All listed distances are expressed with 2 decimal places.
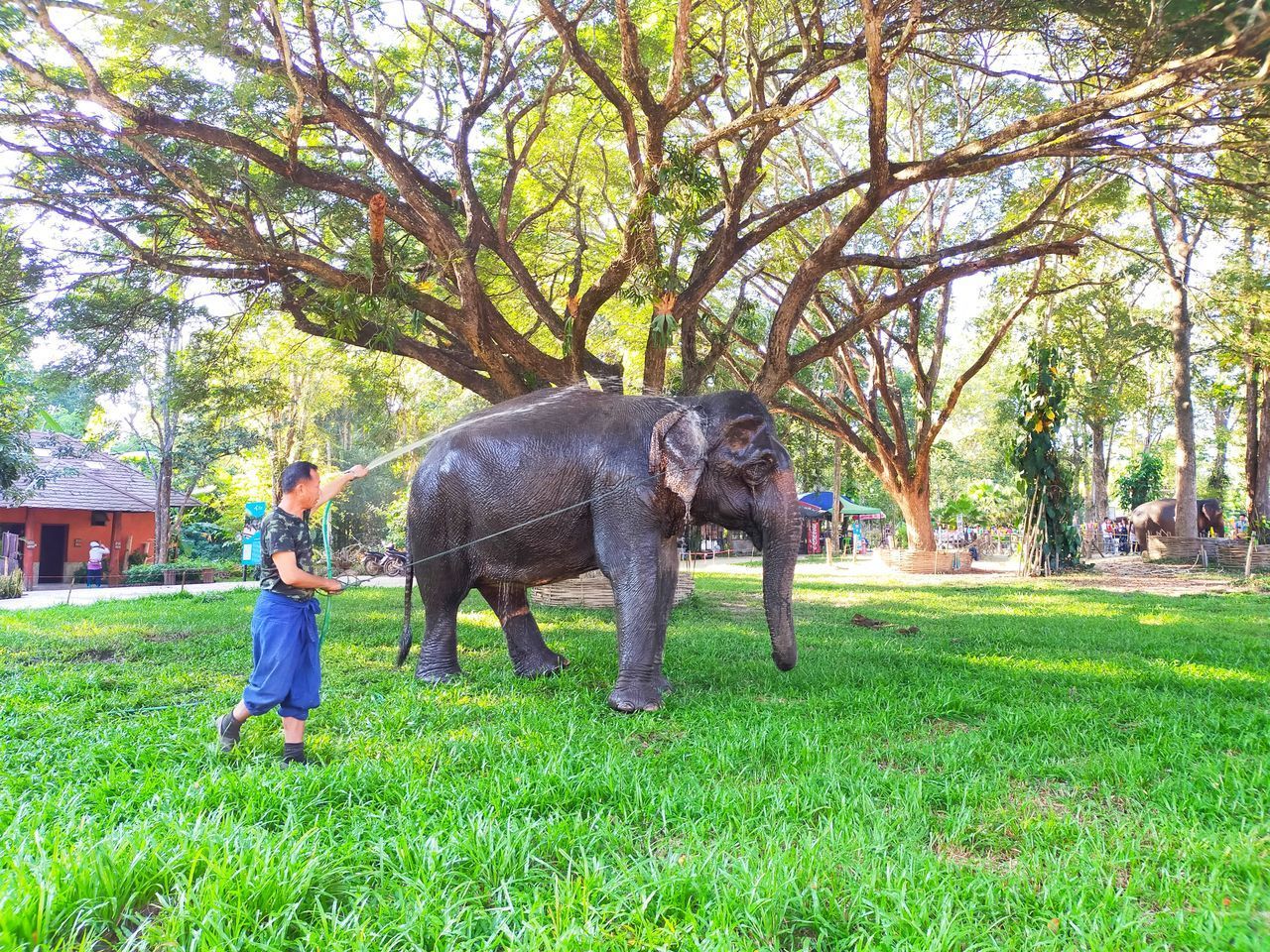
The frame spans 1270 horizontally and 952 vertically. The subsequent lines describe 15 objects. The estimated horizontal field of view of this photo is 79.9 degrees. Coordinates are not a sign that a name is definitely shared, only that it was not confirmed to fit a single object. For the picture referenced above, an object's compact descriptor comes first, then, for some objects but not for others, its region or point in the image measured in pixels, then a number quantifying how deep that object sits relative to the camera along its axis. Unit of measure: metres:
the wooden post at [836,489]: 26.95
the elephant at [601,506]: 4.76
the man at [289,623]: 3.37
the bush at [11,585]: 14.21
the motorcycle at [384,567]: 18.90
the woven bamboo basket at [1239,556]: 15.77
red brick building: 19.94
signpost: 19.03
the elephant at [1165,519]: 23.17
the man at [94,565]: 18.92
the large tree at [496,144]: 7.11
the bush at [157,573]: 19.19
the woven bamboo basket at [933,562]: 19.34
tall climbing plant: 16.98
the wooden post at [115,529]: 21.93
